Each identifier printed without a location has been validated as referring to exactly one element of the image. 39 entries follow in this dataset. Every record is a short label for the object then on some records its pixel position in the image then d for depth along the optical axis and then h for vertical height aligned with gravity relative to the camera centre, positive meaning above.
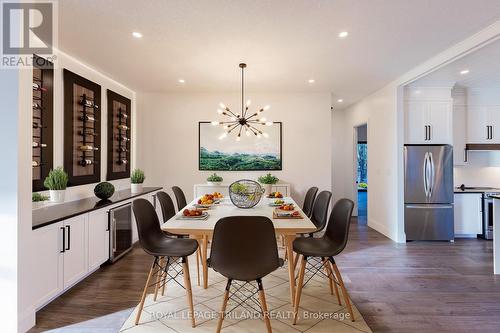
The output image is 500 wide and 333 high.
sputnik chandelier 5.23 +0.82
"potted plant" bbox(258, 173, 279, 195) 4.98 -0.28
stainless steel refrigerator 4.64 -0.44
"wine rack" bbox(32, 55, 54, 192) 3.04 +0.53
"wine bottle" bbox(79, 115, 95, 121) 3.82 +0.67
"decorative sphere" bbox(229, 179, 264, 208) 2.95 -0.30
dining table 2.21 -0.49
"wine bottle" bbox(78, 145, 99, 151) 3.79 +0.26
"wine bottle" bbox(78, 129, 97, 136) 3.81 +0.47
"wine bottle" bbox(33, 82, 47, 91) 3.00 +0.86
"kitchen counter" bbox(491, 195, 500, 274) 3.27 -0.84
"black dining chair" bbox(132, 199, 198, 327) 2.27 -0.71
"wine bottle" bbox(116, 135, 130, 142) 4.82 +0.50
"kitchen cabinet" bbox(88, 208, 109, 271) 3.10 -0.85
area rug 2.22 -1.29
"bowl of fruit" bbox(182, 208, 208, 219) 2.55 -0.45
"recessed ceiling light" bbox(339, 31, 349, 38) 2.84 +1.37
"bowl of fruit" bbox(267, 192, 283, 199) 3.82 -0.41
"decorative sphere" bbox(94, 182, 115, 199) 3.60 -0.32
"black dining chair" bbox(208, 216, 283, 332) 1.91 -0.59
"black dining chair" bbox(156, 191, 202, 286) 3.15 -0.48
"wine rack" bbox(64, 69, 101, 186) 3.55 +0.51
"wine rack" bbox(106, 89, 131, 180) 4.59 +0.52
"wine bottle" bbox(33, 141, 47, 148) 3.02 +0.23
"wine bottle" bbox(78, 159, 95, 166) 3.80 +0.05
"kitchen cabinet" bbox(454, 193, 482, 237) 4.81 -0.83
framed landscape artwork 5.43 +0.25
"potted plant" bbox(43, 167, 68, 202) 3.05 -0.20
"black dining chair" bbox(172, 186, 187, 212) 3.63 -0.44
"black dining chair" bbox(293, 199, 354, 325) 2.33 -0.72
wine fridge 3.52 -0.89
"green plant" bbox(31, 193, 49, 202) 2.77 -0.32
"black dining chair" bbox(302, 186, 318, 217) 3.84 -0.50
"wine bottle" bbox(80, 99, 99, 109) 3.83 +0.88
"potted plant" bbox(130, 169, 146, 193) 4.53 -0.27
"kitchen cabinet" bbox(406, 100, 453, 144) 4.78 +0.73
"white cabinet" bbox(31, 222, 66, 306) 2.29 -0.84
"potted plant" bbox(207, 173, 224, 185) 5.15 -0.27
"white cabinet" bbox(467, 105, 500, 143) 5.15 +0.77
